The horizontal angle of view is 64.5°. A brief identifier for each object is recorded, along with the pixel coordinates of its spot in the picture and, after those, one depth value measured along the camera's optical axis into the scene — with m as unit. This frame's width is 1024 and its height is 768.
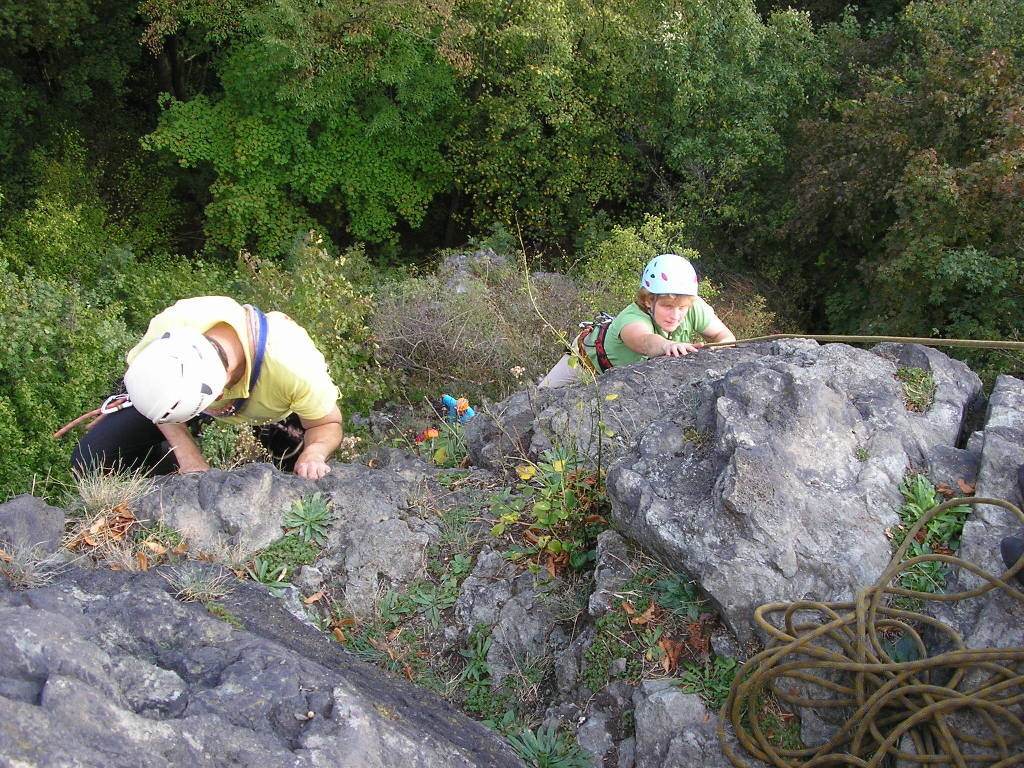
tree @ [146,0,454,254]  12.58
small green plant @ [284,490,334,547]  3.32
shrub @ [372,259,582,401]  9.09
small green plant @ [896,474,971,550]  2.77
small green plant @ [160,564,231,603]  2.61
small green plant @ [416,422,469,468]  4.12
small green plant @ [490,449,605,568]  3.23
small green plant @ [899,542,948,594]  2.62
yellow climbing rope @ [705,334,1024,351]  3.25
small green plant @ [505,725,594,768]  2.57
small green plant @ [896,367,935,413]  3.37
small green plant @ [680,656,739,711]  2.55
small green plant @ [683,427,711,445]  3.19
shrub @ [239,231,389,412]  8.12
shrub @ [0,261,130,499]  7.49
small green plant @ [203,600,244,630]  2.55
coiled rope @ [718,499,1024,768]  2.25
